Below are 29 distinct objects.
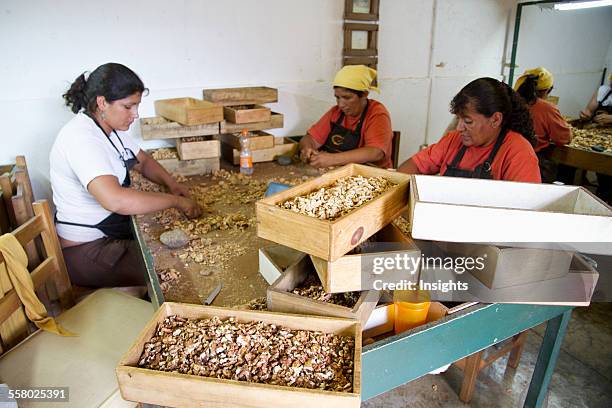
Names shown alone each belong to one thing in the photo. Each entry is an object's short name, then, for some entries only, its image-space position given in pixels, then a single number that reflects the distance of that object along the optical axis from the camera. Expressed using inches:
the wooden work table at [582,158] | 145.9
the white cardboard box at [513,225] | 48.6
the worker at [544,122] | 151.2
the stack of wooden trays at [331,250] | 48.5
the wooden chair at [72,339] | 67.2
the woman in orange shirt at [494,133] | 88.3
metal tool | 61.1
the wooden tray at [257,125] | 124.0
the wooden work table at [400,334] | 53.1
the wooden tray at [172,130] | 113.7
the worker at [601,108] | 188.2
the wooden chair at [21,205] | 81.8
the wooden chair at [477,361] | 93.2
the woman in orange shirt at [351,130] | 126.2
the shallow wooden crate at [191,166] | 119.8
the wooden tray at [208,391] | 39.0
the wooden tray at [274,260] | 62.2
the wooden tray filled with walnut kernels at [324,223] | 47.9
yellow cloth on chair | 67.2
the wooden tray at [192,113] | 115.0
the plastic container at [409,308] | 54.7
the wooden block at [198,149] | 118.1
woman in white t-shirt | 86.0
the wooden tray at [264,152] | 129.6
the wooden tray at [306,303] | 48.9
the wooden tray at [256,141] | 127.2
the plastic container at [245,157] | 121.3
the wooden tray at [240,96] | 132.8
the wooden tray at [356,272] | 50.3
